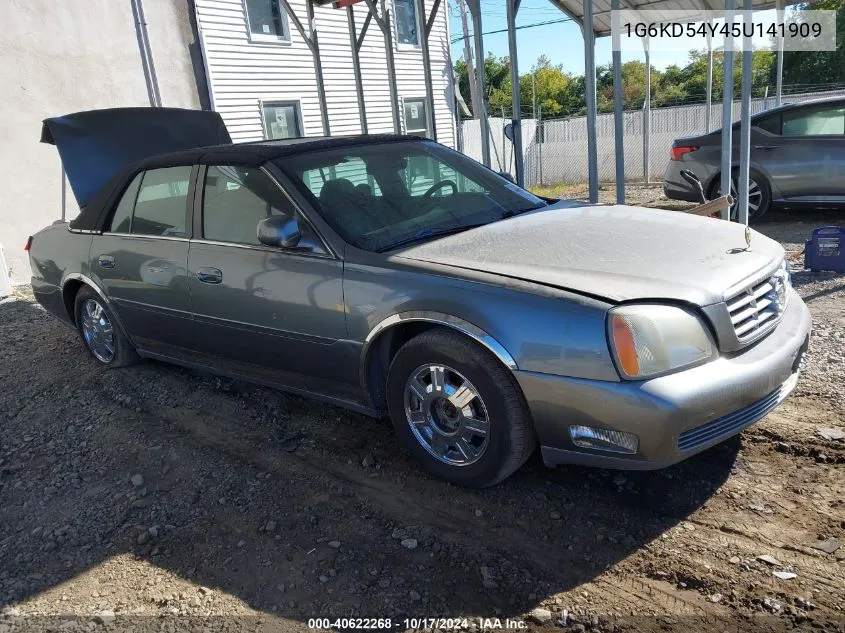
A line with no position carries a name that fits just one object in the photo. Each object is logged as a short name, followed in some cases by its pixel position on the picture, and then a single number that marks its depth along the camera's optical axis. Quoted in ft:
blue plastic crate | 19.70
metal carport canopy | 20.36
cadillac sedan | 8.65
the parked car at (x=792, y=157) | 27.53
